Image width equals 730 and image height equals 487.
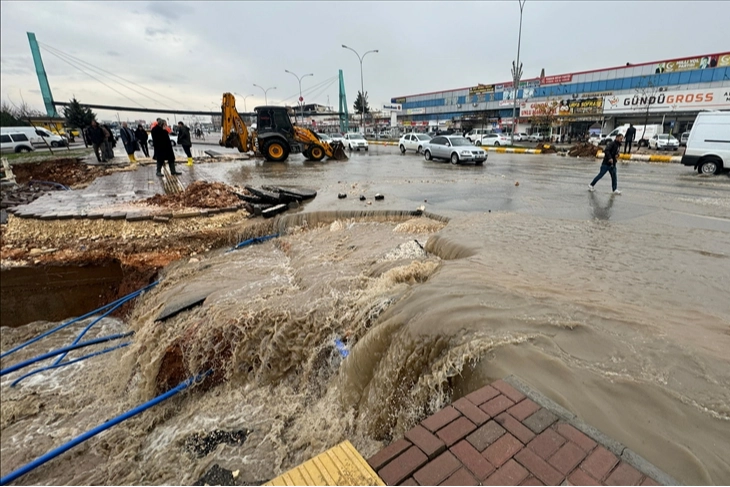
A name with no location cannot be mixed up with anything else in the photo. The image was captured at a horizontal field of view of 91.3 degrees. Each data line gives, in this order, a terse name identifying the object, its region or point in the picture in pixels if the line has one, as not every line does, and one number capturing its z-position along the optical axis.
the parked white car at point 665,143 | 27.55
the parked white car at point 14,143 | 23.64
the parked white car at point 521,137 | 44.50
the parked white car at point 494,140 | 33.28
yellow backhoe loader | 17.70
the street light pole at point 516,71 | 30.98
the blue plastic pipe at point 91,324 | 5.34
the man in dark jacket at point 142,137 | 19.11
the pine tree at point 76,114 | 46.03
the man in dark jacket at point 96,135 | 15.71
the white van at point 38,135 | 24.41
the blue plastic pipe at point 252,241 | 7.48
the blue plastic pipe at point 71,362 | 4.94
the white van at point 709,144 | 13.05
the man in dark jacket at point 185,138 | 15.11
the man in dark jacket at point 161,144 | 12.14
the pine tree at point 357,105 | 80.47
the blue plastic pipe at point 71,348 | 4.65
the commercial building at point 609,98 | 39.06
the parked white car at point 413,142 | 25.62
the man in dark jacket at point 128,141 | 16.72
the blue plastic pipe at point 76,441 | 3.19
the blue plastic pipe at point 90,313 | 6.11
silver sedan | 18.22
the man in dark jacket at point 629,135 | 23.33
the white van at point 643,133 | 31.23
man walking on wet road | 9.91
